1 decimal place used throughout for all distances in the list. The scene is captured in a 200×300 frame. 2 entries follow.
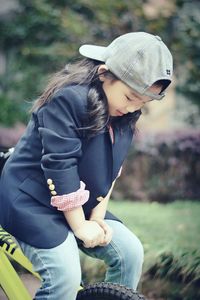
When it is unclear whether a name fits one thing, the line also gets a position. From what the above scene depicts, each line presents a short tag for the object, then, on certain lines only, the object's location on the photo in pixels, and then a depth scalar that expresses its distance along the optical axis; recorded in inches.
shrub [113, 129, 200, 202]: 258.7
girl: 94.0
